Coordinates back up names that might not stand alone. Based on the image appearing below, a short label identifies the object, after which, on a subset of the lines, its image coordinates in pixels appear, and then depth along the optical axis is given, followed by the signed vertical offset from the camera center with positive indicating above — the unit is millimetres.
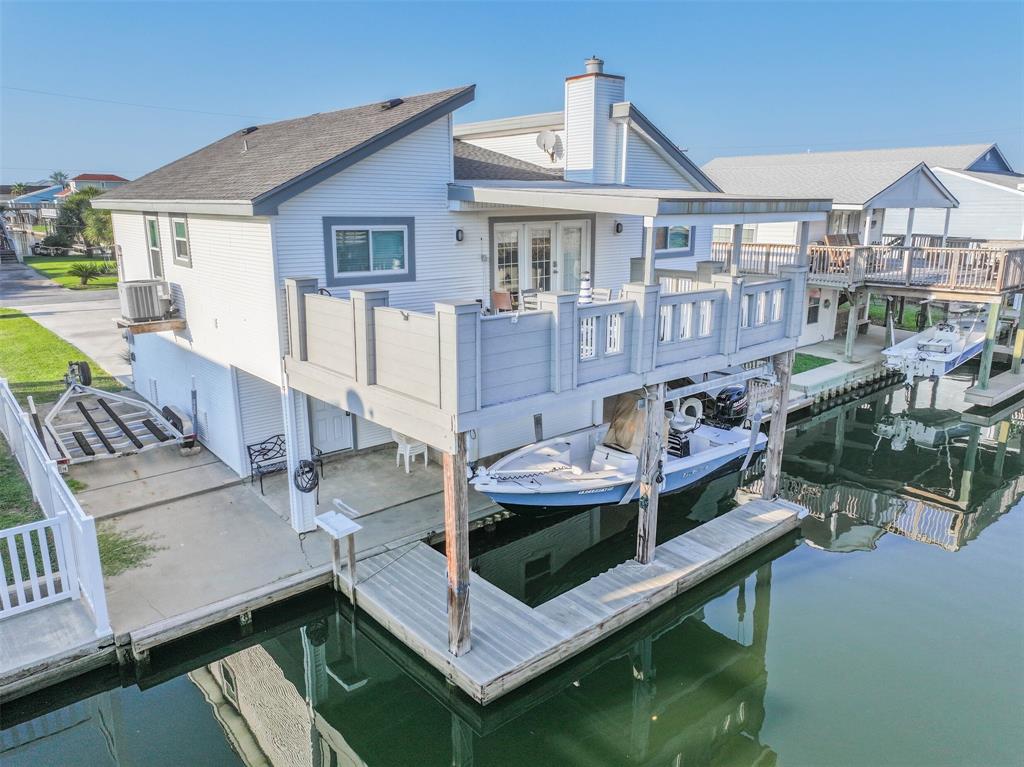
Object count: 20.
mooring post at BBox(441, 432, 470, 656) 7820 -3451
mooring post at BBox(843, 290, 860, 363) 22234 -2916
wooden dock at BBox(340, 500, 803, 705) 8172 -4792
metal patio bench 12383 -3960
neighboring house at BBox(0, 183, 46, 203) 92288 +5141
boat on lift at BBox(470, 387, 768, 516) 11328 -3934
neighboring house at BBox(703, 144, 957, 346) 23516 +1246
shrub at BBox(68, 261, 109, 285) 36688 -2291
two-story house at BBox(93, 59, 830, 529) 8289 -709
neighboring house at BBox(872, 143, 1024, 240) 29344 +1220
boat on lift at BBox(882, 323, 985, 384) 20688 -3506
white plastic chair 12586 -3823
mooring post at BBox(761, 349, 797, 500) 11898 -3370
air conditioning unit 12679 -1286
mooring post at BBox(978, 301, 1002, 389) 19969 -3246
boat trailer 13117 -3931
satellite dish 15009 +1809
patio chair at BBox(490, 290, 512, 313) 12328 -1211
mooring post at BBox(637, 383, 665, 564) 9914 -3381
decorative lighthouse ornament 9945 -834
